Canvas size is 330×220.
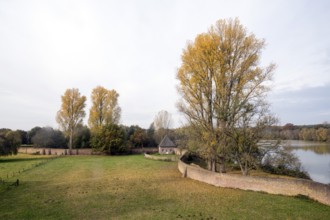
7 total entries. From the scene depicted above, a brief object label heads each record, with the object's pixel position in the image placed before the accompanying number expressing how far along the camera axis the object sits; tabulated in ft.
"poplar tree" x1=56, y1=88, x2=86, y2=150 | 156.76
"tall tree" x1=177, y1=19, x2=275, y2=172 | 63.77
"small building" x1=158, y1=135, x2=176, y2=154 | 172.74
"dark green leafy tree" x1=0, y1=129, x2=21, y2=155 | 123.24
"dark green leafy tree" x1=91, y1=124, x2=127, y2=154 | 152.15
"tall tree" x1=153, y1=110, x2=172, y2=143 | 286.34
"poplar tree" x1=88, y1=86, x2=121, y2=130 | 157.79
